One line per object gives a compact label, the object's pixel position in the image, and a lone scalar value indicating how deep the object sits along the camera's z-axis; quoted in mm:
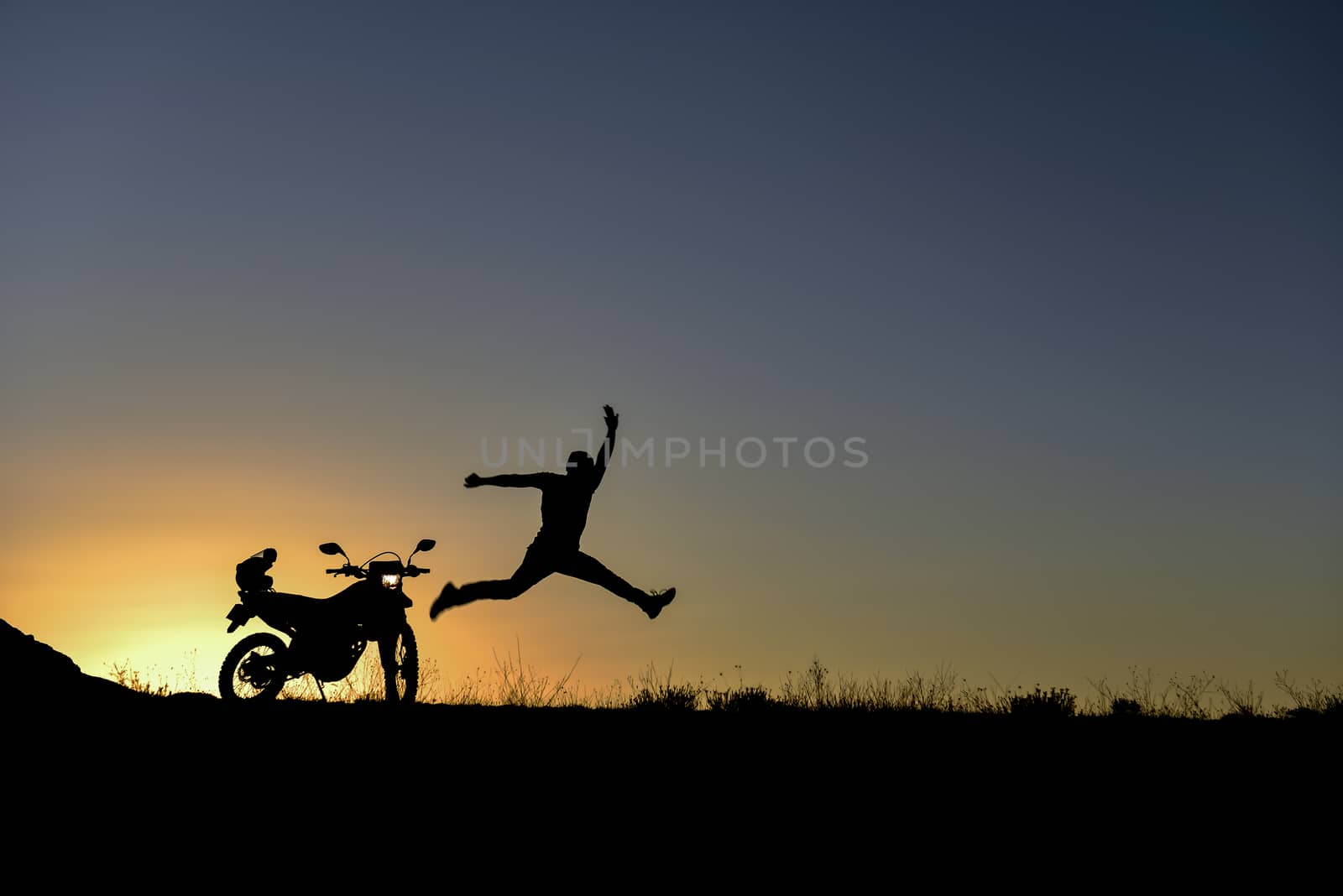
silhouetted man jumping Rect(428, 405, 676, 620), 13195
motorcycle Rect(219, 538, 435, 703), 13250
